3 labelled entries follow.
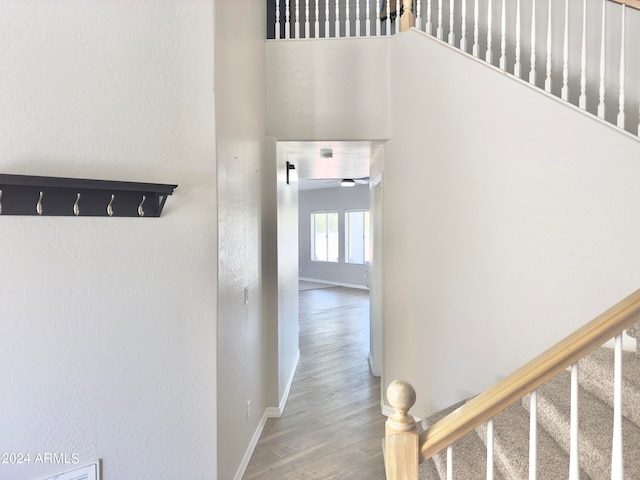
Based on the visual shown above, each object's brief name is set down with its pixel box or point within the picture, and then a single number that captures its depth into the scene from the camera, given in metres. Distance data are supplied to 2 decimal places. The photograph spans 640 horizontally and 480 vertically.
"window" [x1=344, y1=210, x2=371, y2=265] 10.05
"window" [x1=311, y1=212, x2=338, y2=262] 10.89
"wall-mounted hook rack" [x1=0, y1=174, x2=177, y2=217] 1.43
